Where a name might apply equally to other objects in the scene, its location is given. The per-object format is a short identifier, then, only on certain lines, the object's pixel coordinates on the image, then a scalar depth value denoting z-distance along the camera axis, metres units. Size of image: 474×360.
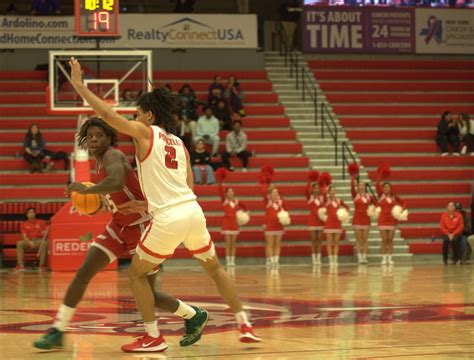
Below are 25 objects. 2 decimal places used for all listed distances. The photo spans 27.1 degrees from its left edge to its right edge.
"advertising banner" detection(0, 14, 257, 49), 25.25
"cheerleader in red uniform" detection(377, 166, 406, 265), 20.33
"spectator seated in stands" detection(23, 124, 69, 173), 21.97
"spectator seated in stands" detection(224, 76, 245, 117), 24.42
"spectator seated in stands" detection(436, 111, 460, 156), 24.48
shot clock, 17.92
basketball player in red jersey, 7.39
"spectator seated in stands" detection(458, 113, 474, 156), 24.47
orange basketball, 7.96
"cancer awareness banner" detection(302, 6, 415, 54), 27.72
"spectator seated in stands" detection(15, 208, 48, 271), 18.89
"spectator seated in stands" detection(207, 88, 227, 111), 24.05
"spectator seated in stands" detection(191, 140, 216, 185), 21.97
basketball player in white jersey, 7.10
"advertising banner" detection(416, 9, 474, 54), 28.17
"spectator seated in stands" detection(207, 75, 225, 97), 24.44
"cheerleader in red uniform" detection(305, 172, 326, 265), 20.50
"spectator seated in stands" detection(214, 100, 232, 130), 23.98
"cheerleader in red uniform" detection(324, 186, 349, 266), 20.23
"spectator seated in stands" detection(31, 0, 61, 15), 25.66
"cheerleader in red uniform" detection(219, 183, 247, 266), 20.12
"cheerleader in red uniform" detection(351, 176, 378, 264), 20.44
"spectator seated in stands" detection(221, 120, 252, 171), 22.92
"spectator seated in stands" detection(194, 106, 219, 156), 23.03
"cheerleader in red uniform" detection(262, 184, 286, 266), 20.23
